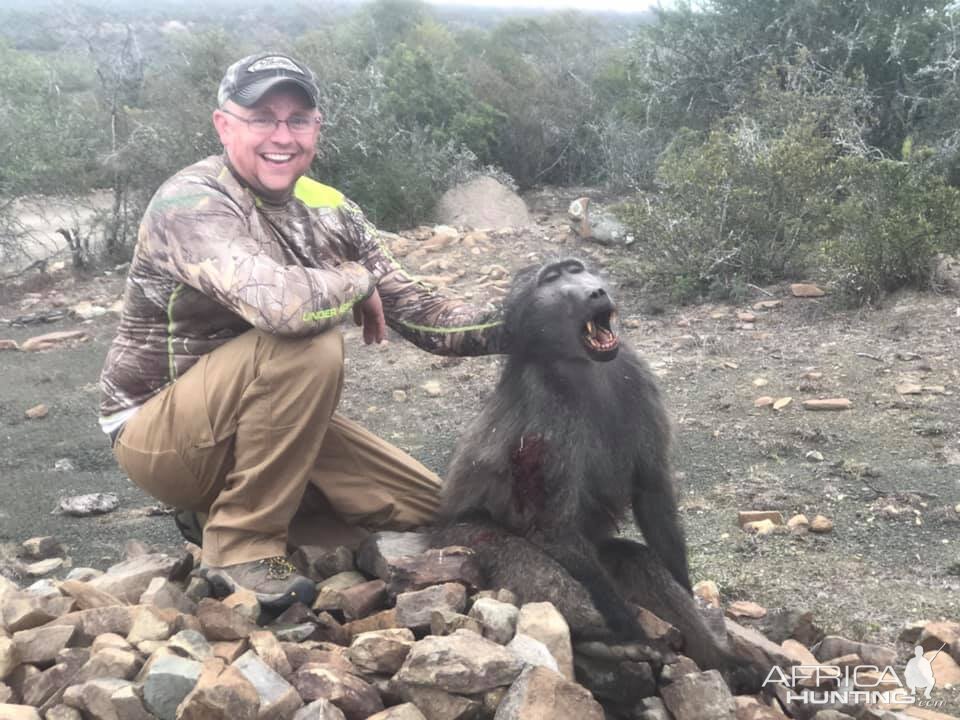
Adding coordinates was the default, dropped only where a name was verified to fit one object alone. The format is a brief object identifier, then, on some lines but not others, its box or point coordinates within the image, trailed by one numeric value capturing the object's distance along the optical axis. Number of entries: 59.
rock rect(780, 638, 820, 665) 2.50
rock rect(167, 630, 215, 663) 2.08
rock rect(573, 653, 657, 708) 2.16
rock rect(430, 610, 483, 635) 2.16
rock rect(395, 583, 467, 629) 2.25
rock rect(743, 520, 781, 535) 3.45
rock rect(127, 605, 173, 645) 2.20
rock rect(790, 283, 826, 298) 6.39
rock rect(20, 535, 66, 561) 3.61
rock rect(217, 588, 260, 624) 2.40
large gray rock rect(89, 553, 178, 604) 2.64
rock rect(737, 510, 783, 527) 3.51
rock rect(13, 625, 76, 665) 2.14
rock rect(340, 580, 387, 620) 2.47
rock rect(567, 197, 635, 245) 8.53
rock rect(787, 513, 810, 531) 3.46
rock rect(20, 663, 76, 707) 2.02
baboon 2.44
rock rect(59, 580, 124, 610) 2.46
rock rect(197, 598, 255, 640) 2.23
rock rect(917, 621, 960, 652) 2.58
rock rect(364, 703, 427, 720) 1.86
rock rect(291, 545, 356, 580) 2.77
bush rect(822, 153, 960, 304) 5.79
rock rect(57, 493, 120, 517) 4.02
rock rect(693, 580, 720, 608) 2.94
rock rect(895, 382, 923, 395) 4.63
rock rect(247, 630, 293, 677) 2.01
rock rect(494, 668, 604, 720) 1.83
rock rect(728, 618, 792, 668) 2.46
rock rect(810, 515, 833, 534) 3.43
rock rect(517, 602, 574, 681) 2.13
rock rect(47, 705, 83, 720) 1.91
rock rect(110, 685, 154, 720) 1.87
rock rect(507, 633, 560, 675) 2.03
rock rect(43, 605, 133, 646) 2.23
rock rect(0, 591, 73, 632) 2.30
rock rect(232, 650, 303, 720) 1.83
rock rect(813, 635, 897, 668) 2.49
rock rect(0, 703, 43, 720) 1.87
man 2.50
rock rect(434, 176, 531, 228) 9.65
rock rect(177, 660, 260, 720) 1.78
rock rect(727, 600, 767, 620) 2.89
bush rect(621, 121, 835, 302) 6.63
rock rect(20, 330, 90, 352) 6.69
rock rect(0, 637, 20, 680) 2.09
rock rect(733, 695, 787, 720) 2.09
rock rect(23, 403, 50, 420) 5.32
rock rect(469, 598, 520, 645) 2.15
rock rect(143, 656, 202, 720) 1.89
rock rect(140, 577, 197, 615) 2.49
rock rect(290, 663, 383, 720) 1.92
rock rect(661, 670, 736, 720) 2.07
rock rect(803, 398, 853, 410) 4.57
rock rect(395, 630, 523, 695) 1.91
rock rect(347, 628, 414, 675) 2.07
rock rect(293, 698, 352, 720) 1.83
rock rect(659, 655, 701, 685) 2.20
